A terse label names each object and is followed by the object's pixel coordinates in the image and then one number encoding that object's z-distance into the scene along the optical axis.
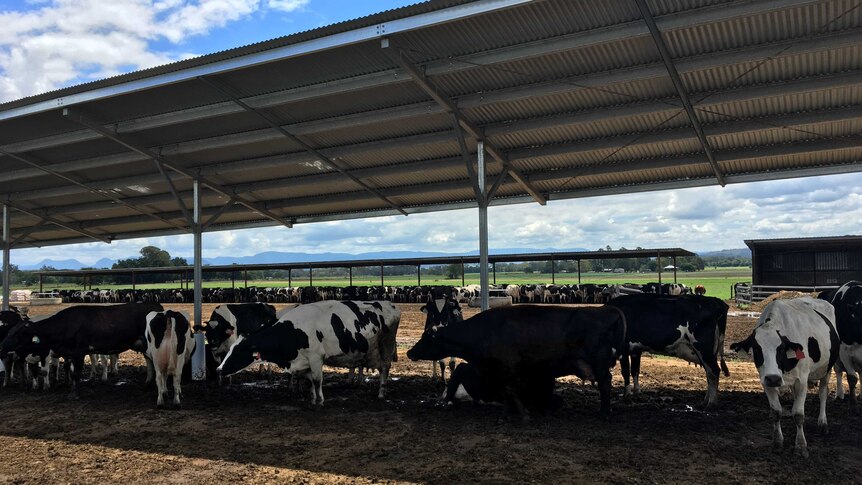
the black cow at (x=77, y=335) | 11.18
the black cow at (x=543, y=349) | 8.58
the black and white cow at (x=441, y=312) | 13.35
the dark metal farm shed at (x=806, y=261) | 28.29
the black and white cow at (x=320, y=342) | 9.87
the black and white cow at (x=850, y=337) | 8.06
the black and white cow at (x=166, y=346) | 9.92
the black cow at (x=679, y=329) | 9.28
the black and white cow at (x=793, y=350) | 6.55
